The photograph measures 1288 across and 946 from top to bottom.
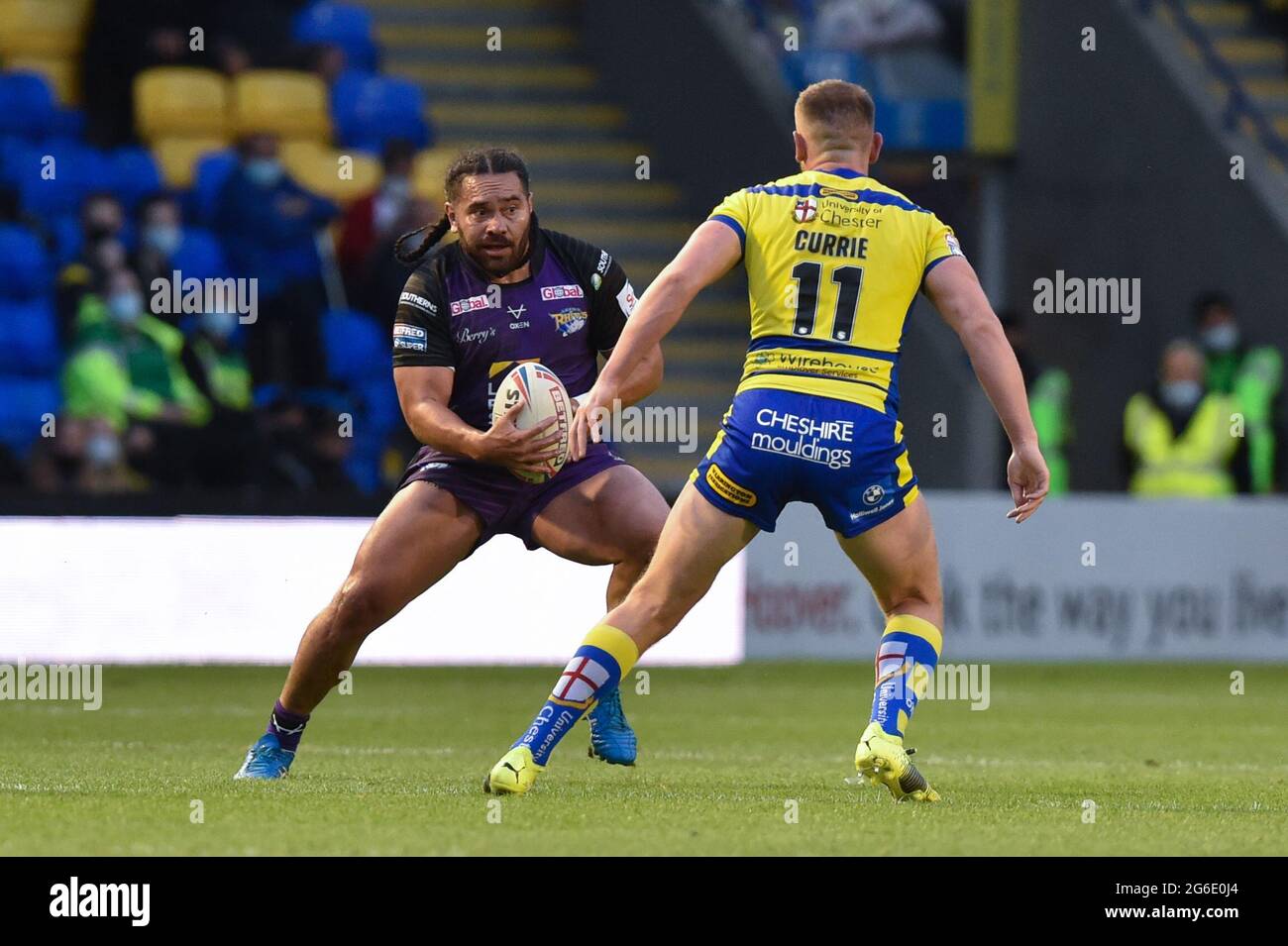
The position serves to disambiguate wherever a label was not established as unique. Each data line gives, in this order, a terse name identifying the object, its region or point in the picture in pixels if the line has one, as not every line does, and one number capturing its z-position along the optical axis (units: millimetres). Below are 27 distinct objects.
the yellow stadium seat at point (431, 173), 18594
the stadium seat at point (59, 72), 19062
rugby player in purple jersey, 8016
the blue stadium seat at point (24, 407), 15859
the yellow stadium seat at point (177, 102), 18812
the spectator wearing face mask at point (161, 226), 16781
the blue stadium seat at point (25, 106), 18312
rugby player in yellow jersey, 7043
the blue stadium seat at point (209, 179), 17516
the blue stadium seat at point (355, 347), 16781
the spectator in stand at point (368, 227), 17297
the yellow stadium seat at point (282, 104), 19031
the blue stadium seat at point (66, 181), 17703
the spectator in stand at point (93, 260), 16266
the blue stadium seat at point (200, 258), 16812
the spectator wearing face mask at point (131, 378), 15375
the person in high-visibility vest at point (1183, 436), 17406
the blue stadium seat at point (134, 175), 17781
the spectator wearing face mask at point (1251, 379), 17656
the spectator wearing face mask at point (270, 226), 16828
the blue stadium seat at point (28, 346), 16297
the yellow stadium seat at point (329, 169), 18656
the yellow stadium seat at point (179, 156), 18531
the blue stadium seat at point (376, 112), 19391
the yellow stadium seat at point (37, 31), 19234
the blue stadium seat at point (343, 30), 20172
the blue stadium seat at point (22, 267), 16625
